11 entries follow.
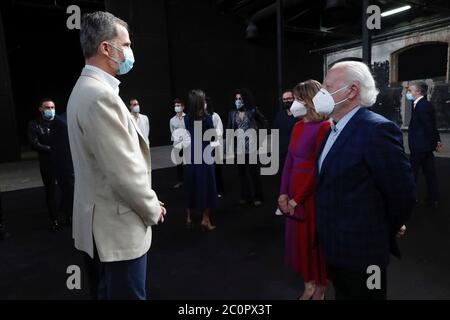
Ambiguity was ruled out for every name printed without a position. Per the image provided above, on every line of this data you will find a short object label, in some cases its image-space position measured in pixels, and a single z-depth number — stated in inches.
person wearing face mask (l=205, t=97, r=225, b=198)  147.1
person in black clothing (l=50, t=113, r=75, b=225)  126.0
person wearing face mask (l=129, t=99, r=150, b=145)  220.5
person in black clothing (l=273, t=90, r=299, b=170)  141.9
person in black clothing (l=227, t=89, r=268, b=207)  165.3
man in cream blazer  47.2
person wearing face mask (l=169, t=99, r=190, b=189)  218.2
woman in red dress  79.0
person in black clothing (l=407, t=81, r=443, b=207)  154.8
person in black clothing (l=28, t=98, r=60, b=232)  138.6
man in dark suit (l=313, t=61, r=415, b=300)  52.1
